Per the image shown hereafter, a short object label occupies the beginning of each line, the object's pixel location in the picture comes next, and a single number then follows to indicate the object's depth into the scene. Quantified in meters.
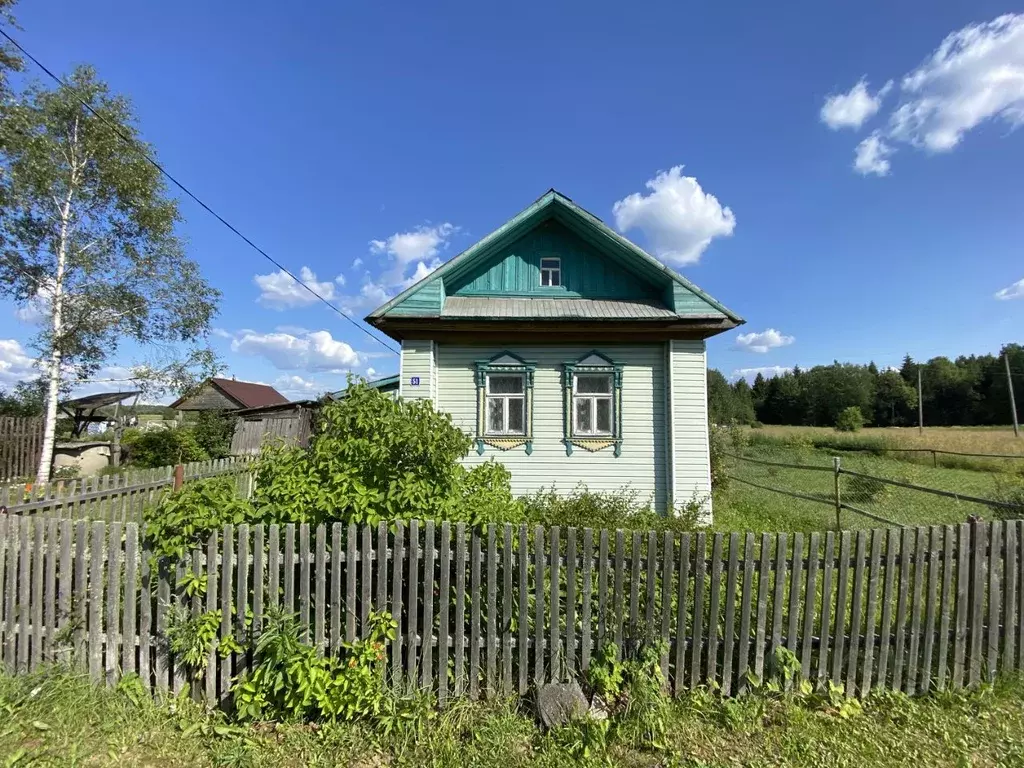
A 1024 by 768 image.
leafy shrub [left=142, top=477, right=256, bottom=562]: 3.17
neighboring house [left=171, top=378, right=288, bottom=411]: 33.91
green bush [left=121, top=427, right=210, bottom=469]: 15.43
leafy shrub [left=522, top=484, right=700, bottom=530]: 6.86
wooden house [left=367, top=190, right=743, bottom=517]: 8.82
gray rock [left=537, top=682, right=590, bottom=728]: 2.94
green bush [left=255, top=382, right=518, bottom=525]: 3.38
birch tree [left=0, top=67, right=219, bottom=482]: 12.59
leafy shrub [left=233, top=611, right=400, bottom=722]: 2.93
